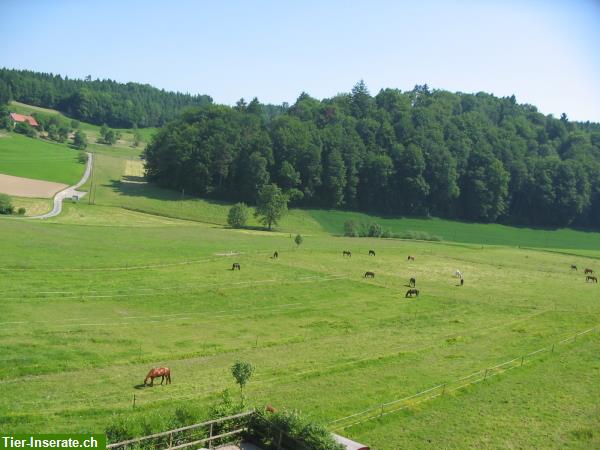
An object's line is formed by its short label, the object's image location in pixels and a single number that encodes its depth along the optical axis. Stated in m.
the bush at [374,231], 115.31
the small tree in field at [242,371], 26.23
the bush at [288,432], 20.73
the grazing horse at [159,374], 29.47
